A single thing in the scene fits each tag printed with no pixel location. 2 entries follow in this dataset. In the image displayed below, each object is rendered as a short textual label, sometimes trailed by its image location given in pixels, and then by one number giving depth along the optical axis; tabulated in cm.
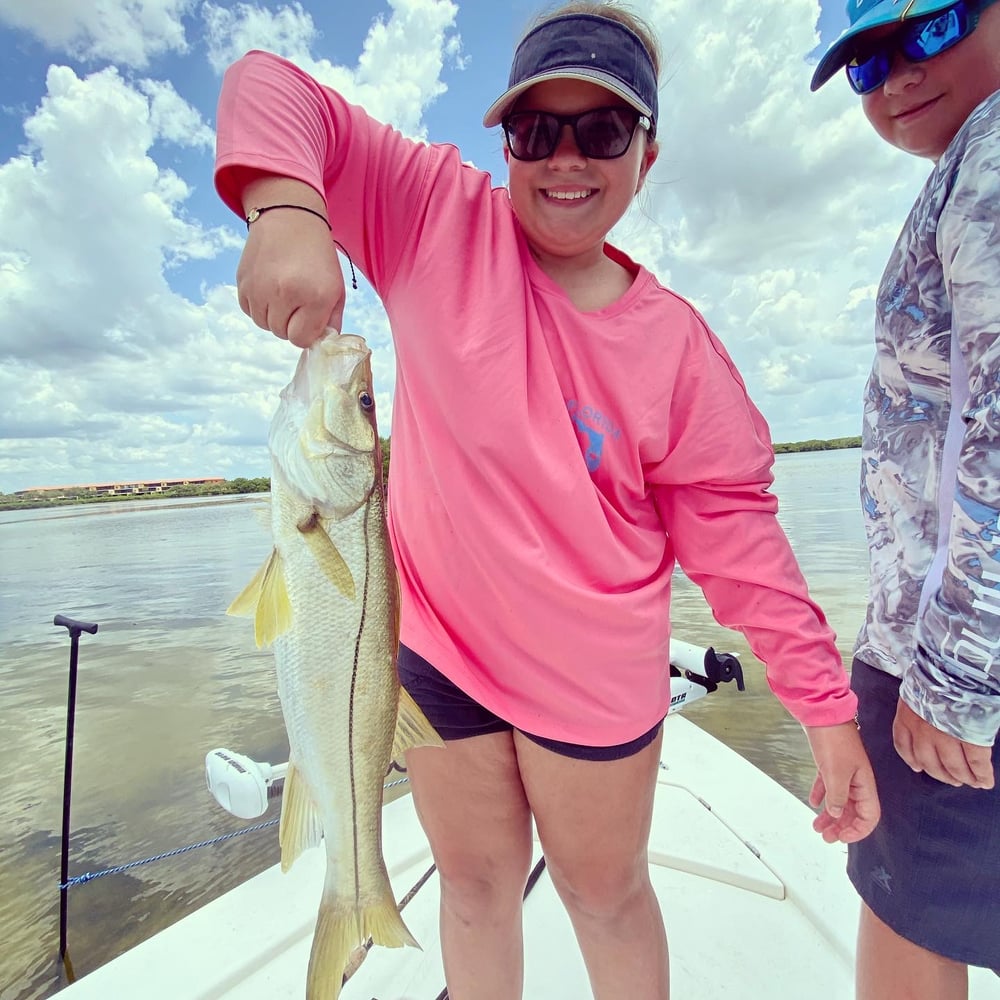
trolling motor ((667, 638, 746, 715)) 346
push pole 260
